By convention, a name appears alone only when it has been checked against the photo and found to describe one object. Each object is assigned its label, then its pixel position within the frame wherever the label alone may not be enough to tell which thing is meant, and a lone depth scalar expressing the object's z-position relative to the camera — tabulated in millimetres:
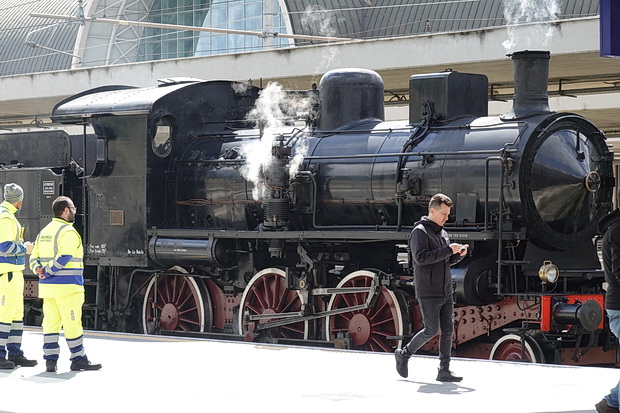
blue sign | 15044
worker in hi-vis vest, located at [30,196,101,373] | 17882
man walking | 16645
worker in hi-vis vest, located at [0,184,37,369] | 18434
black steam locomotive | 20416
